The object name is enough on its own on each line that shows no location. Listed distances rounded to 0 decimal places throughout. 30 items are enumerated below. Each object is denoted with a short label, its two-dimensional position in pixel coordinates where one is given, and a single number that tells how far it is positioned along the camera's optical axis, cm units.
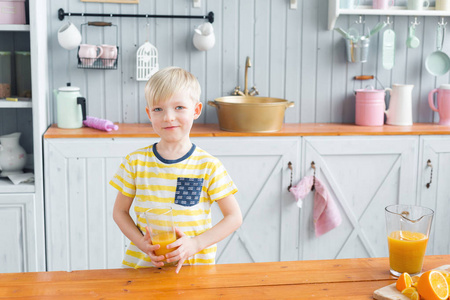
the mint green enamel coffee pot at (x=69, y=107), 279
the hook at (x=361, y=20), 312
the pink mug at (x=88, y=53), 285
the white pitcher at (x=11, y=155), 276
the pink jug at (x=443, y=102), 308
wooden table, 116
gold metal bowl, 271
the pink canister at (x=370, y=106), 303
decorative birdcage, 296
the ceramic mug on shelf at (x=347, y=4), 298
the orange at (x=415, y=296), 111
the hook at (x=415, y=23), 316
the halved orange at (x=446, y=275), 116
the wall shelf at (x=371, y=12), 294
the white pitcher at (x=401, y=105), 306
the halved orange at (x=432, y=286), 110
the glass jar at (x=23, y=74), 281
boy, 147
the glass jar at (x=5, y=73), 277
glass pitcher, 123
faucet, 296
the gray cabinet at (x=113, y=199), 263
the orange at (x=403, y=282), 115
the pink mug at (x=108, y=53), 287
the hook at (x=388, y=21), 315
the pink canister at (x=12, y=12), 262
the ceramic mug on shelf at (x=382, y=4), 301
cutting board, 112
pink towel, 274
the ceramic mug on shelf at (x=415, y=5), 303
